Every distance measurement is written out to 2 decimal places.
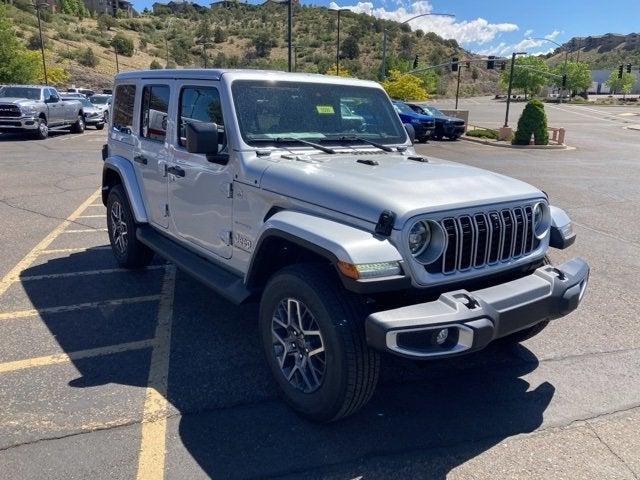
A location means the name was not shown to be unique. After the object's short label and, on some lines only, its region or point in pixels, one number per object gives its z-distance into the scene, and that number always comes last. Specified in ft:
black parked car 79.61
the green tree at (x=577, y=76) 327.26
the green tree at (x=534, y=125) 73.05
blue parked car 75.66
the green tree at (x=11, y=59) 103.86
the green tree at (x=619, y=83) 339.81
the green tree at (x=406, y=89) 108.99
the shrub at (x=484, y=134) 83.56
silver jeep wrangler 9.41
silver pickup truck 62.90
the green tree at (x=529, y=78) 306.14
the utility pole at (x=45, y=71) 130.28
